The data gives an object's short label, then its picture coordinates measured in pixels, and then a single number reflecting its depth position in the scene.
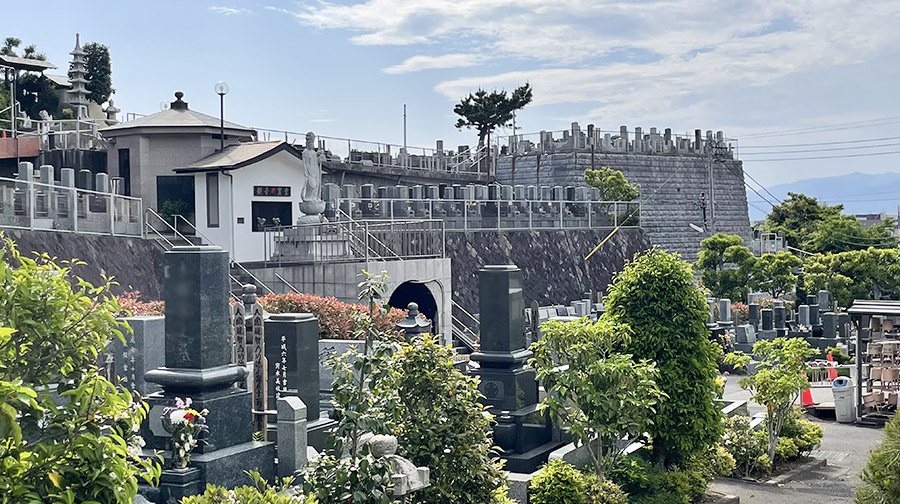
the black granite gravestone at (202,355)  8.74
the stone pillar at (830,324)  32.31
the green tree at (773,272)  38.09
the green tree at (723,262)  38.09
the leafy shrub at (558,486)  10.83
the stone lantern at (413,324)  16.66
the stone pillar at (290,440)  9.69
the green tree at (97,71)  51.50
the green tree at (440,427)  8.92
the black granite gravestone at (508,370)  13.02
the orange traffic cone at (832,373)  26.20
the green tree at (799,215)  60.88
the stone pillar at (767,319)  32.78
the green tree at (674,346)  13.24
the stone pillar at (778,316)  32.59
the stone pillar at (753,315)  34.01
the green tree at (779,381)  15.04
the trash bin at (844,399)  19.97
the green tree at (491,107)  54.53
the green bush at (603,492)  11.10
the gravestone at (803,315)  35.72
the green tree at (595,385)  11.53
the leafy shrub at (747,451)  15.03
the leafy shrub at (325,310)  17.09
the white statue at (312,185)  24.44
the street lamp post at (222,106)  27.23
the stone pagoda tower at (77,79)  49.78
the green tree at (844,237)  54.41
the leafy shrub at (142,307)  14.84
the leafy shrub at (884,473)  9.09
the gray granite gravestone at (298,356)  11.34
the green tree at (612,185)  49.78
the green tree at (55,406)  4.20
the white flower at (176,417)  8.20
